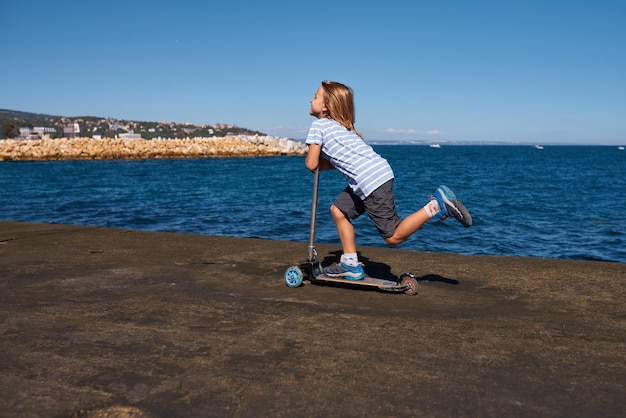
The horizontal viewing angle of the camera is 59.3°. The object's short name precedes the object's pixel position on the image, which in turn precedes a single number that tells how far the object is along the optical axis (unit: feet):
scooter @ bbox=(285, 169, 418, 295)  13.39
